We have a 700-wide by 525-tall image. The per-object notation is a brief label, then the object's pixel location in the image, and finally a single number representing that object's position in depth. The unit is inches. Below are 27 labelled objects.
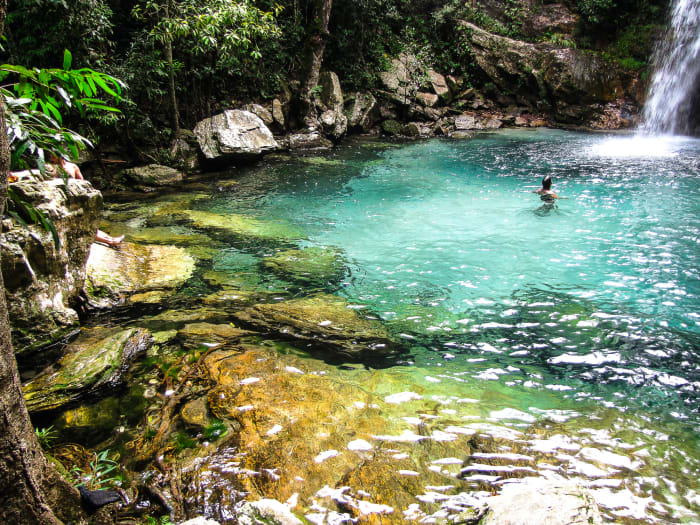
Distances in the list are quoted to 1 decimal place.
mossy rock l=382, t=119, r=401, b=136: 687.7
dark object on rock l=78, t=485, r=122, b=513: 80.1
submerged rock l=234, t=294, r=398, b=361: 157.3
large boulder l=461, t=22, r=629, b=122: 734.5
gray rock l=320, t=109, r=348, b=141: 603.2
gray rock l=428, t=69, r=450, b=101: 751.7
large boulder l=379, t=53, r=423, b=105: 710.5
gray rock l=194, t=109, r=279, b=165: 455.8
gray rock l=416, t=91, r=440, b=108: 727.1
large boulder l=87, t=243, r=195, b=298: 193.8
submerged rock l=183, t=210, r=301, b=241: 293.0
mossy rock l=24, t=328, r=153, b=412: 115.9
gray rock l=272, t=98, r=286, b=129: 580.1
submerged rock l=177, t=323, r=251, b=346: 154.3
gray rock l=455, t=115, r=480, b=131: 733.9
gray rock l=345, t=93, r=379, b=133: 664.8
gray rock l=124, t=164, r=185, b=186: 402.9
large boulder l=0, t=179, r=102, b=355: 133.3
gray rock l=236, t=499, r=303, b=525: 84.4
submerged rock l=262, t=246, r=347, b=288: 222.5
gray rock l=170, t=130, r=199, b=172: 452.1
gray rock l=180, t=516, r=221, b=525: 77.0
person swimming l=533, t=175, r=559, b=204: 328.5
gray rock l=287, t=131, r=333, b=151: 572.0
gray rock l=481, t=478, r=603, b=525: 75.0
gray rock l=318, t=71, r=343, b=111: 621.6
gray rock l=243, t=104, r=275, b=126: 536.1
